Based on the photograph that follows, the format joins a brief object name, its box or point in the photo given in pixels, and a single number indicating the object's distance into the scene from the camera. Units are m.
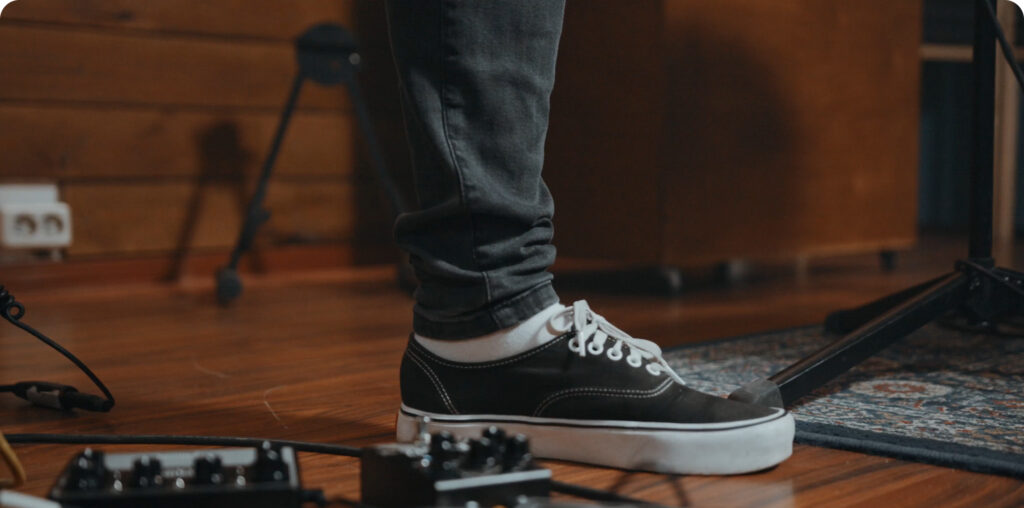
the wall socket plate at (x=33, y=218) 1.86
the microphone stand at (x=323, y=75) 1.90
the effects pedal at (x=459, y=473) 0.53
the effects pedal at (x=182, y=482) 0.51
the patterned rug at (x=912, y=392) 0.74
